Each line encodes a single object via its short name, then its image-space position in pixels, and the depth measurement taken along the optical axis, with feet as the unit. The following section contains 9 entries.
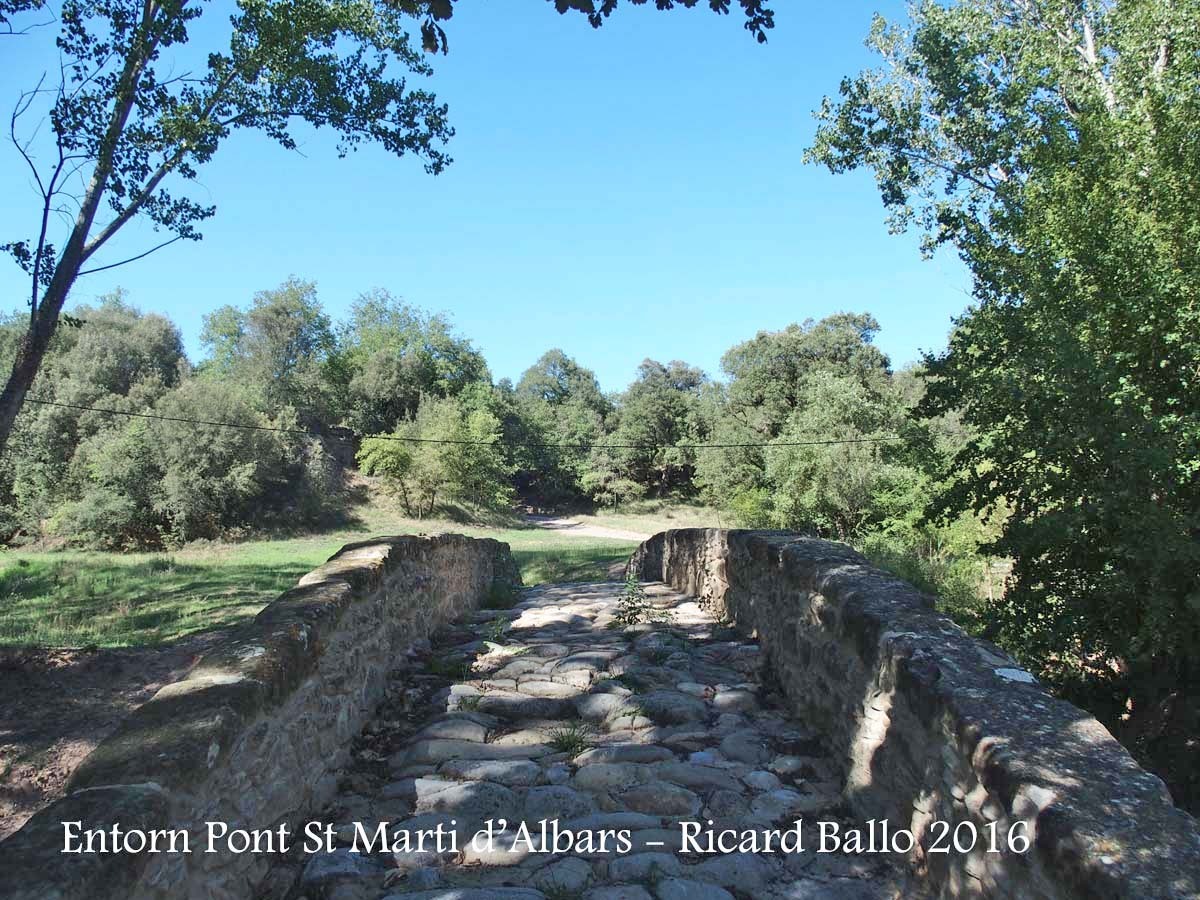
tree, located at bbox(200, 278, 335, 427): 141.90
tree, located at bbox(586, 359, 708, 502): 161.89
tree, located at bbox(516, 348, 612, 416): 209.56
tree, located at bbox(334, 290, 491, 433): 155.22
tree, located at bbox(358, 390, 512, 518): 126.31
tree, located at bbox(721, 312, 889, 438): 128.36
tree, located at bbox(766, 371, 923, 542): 77.00
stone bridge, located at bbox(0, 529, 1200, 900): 6.57
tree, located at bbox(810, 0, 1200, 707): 16.60
